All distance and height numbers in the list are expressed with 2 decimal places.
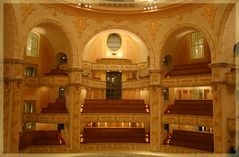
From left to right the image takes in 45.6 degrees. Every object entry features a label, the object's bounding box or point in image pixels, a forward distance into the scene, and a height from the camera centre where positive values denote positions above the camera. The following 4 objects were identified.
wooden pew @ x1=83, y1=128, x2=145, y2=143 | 27.14 -5.29
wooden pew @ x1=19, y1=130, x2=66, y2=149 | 23.95 -5.16
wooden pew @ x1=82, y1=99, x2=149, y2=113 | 28.04 -2.53
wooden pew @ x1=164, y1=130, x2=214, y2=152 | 24.08 -5.32
